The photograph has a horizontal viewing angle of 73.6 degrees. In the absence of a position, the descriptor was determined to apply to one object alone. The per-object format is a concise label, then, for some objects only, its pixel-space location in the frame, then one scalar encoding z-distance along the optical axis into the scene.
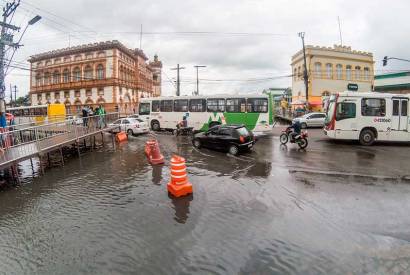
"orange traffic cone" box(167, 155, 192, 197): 8.17
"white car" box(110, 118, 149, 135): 23.23
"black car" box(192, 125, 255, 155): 14.20
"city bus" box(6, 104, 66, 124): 31.06
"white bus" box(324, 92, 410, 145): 16.23
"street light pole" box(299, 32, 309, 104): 34.06
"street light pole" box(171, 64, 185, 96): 42.12
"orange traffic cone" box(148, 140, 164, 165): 12.98
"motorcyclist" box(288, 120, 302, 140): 16.00
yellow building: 41.31
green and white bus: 20.69
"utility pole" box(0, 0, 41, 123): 17.31
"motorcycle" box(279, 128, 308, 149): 15.66
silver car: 27.11
